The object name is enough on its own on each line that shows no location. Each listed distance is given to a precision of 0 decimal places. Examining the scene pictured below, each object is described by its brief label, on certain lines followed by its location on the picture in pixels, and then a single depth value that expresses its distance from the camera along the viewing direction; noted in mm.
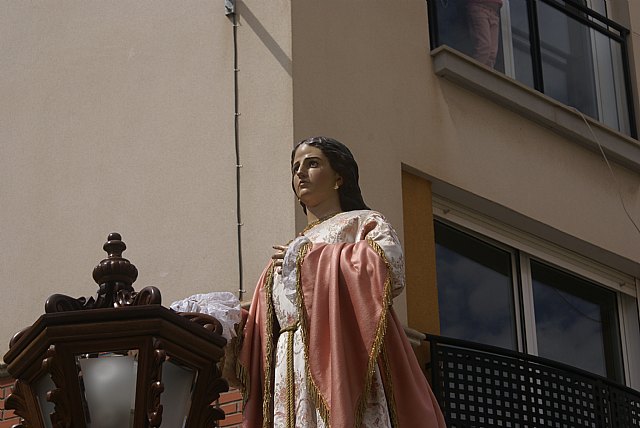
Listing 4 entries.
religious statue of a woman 8130
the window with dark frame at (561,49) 12493
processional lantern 6256
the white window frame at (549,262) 11787
